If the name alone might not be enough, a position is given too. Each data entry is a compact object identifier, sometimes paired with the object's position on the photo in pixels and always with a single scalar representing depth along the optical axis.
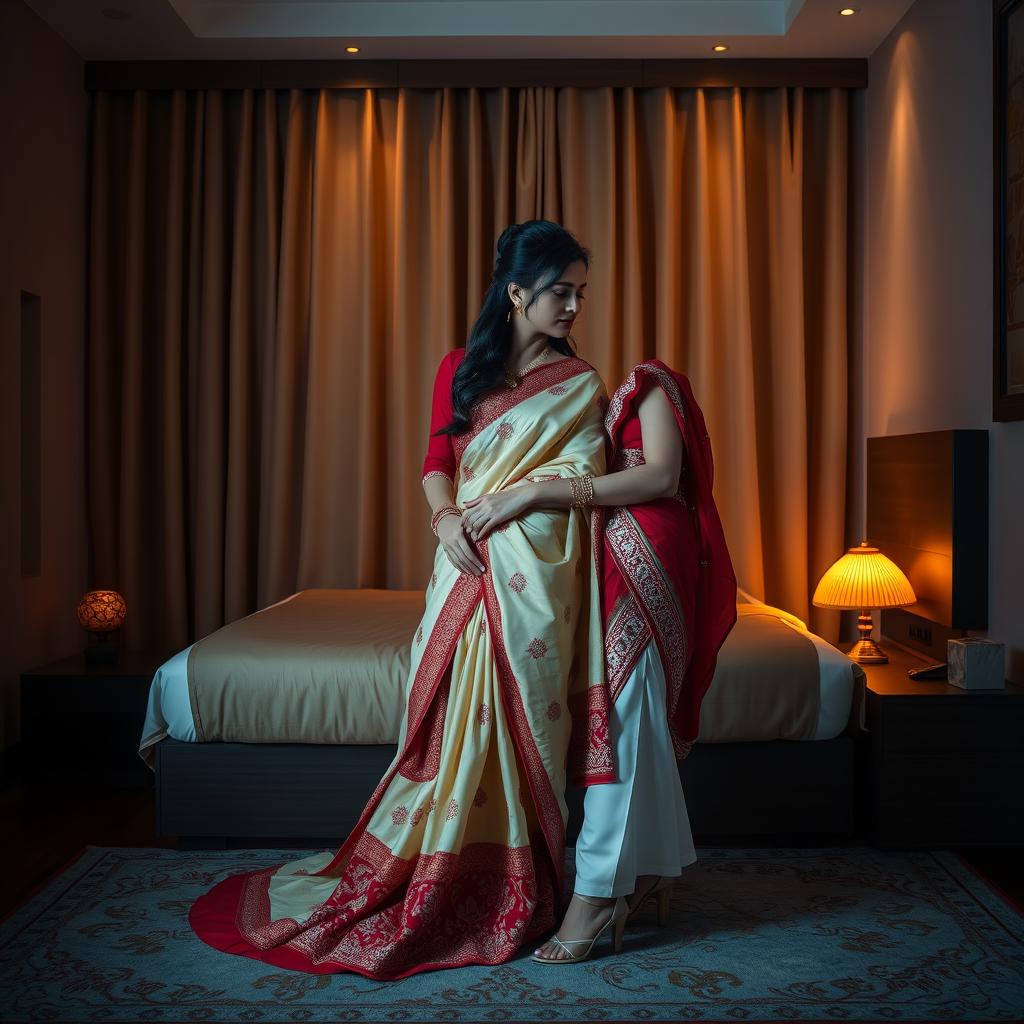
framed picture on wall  2.91
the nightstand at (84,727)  3.43
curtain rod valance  4.25
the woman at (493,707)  2.15
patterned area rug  1.99
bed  2.80
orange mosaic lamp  3.72
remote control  3.00
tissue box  2.86
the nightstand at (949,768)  2.80
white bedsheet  2.81
